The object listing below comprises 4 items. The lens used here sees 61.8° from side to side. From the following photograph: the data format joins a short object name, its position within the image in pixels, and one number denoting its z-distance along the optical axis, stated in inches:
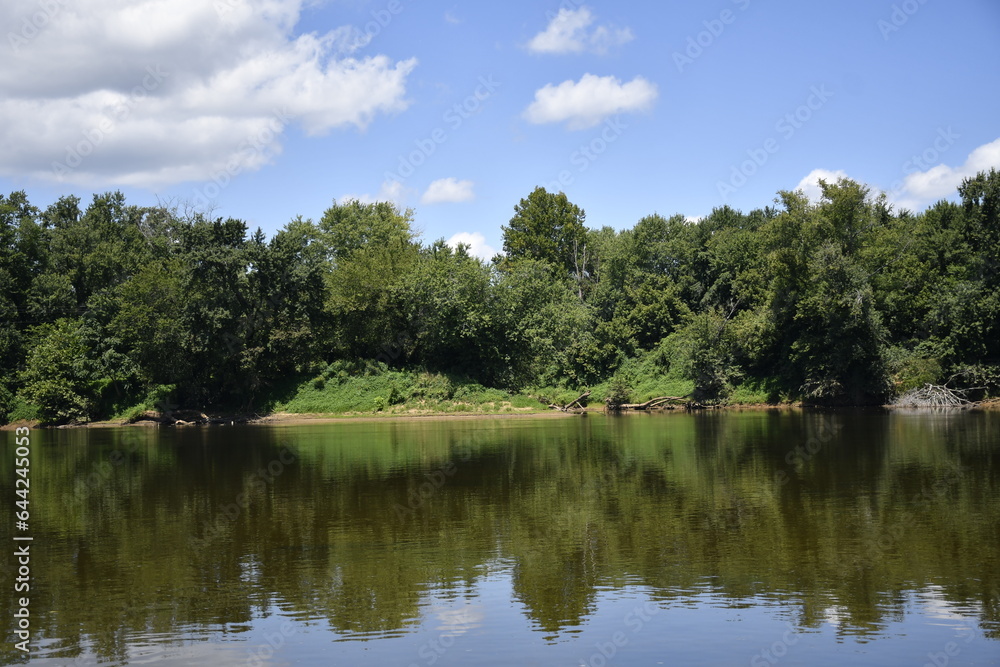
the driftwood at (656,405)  2492.6
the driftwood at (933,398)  2127.2
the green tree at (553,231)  3641.7
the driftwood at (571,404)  2395.9
